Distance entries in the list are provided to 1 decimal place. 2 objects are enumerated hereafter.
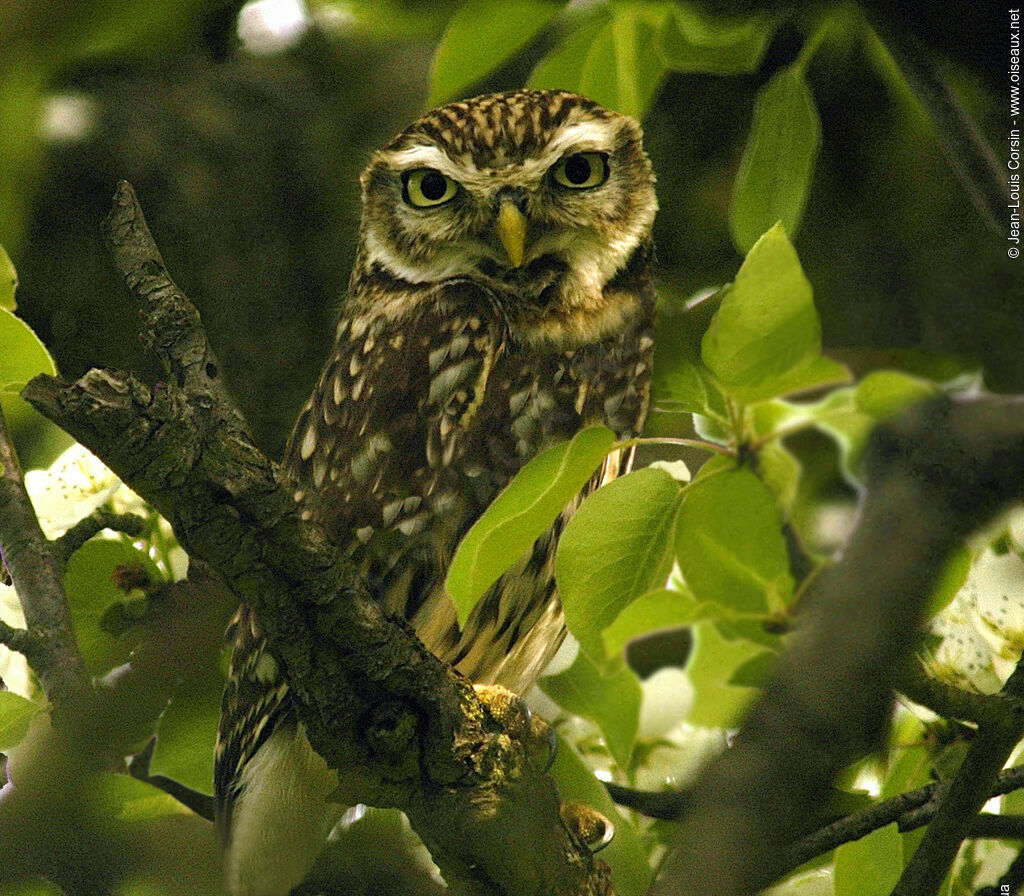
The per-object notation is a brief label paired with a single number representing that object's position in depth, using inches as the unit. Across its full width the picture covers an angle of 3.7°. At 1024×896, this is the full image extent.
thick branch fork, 147.9
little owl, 152.9
